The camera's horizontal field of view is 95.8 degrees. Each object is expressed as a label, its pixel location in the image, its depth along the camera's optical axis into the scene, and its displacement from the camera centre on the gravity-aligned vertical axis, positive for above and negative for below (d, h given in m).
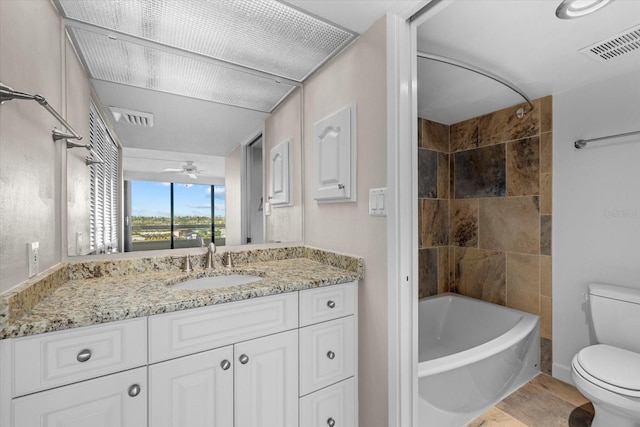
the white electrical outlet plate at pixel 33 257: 0.92 -0.14
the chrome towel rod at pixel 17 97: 0.73 +0.32
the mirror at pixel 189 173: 1.39 +0.22
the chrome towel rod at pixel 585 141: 1.84 +0.48
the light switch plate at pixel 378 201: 1.28 +0.05
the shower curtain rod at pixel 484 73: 1.52 +0.82
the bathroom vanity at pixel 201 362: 0.79 -0.50
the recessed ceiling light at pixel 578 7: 1.19 +0.87
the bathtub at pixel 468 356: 1.55 -0.99
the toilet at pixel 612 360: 1.39 -0.82
